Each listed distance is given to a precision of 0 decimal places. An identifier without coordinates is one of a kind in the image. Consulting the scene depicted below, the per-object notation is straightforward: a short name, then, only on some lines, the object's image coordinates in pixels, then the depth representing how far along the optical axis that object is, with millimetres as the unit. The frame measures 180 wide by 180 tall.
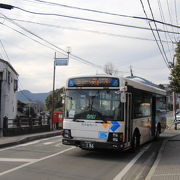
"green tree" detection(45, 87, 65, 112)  70744
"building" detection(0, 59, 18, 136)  31975
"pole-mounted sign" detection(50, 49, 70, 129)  24048
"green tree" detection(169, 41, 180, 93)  22419
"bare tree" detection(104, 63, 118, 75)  47644
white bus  10594
